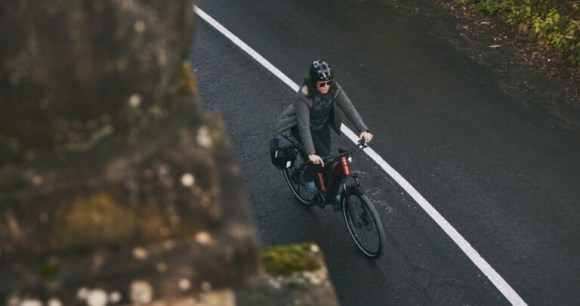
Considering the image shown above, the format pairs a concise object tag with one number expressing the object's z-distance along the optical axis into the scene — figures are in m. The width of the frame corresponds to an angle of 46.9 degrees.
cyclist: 7.12
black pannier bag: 7.89
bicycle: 7.34
